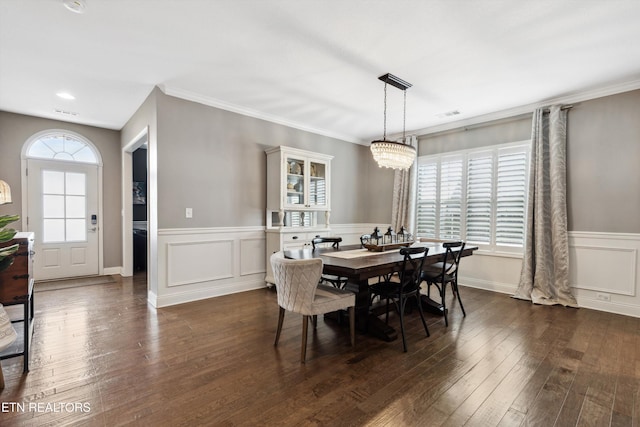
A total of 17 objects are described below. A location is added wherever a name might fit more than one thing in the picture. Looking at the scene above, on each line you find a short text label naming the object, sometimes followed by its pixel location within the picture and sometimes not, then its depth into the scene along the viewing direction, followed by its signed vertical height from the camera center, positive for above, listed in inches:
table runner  111.9 -17.2
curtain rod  151.4 +53.7
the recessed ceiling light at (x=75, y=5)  84.6 +59.4
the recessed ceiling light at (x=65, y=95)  151.0 +59.4
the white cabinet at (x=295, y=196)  174.6 +9.0
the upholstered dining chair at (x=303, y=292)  89.7 -25.8
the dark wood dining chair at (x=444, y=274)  124.6 -28.2
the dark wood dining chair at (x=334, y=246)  127.8 -17.2
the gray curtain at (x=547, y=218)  150.6 -3.2
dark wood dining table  94.1 -18.6
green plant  72.1 -9.9
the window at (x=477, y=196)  170.4 +9.8
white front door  186.7 -4.9
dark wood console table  83.2 -21.2
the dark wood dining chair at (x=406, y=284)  104.0 -28.4
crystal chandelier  129.6 +26.6
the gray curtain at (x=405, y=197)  212.2 +10.4
